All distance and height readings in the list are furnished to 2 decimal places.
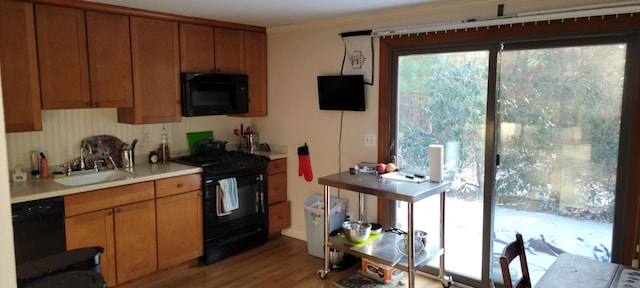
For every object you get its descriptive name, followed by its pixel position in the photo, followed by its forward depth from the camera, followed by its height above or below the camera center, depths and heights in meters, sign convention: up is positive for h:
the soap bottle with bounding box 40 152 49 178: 3.35 -0.41
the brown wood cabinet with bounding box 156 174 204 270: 3.56 -0.87
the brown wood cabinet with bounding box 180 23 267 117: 3.92 +0.52
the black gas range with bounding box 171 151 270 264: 3.83 -0.83
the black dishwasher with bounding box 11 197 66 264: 2.79 -0.74
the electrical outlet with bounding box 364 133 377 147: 3.79 -0.24
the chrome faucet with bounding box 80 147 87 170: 3.62 -0.40
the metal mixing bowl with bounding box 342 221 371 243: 3.39 -0.91
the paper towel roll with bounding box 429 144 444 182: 3.23 -0.37
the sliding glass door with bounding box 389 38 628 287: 2.80 -0.21
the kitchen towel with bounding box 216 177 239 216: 3.85 -0.72
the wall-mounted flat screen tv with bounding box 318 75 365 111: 3.77 +0.16
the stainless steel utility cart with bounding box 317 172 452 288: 3.01 -0.86
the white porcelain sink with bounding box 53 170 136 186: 3.40 -0.51
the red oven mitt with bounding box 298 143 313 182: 4.07 -0.48
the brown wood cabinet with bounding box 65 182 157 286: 3.06 -0.82
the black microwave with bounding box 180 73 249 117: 3.91 +0.16
